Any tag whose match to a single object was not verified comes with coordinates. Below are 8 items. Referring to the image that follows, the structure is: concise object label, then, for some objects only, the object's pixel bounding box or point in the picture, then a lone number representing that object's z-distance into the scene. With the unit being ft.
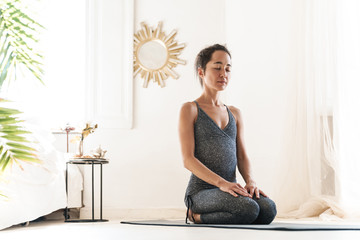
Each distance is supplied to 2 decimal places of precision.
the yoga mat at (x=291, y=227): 6.75
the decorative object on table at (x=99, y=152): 12.41
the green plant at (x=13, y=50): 3.42
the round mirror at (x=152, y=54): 14.26
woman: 7.74
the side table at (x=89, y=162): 12.09
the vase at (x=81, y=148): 12.64
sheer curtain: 11.56
